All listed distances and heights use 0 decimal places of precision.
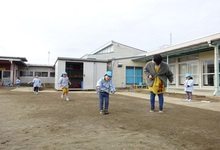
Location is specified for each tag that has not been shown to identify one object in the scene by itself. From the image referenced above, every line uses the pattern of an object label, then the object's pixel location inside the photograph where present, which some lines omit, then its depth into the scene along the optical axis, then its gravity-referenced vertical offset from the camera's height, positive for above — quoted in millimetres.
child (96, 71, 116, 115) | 6396 -265
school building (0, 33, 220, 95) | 14992 +1300
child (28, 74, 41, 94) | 14891 -332
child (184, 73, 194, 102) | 10185 -325
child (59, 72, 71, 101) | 10469 -175
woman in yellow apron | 6289 +130
